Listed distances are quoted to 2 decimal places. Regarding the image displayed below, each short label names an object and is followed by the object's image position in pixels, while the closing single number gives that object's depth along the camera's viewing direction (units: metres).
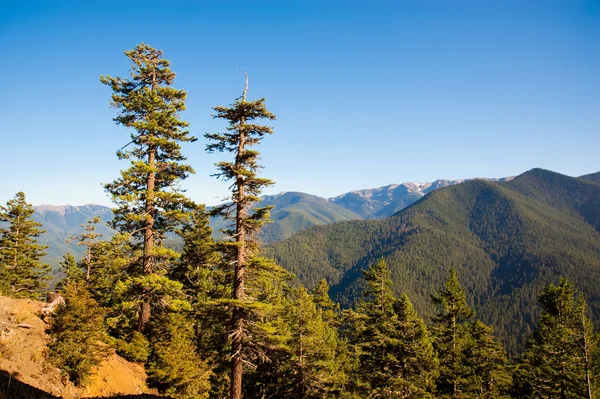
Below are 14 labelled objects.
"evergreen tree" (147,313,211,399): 17.41
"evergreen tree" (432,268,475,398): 28.50
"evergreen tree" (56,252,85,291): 41.41
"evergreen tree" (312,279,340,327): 46.56
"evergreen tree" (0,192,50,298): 36.56
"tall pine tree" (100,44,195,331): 18.62
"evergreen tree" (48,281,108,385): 14.54
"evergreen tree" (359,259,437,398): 23.85
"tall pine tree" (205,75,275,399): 14.93
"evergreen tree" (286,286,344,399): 24.12
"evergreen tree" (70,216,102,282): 34.97
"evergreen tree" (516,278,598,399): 23.72
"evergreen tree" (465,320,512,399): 29.16
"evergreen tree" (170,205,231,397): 23.78
